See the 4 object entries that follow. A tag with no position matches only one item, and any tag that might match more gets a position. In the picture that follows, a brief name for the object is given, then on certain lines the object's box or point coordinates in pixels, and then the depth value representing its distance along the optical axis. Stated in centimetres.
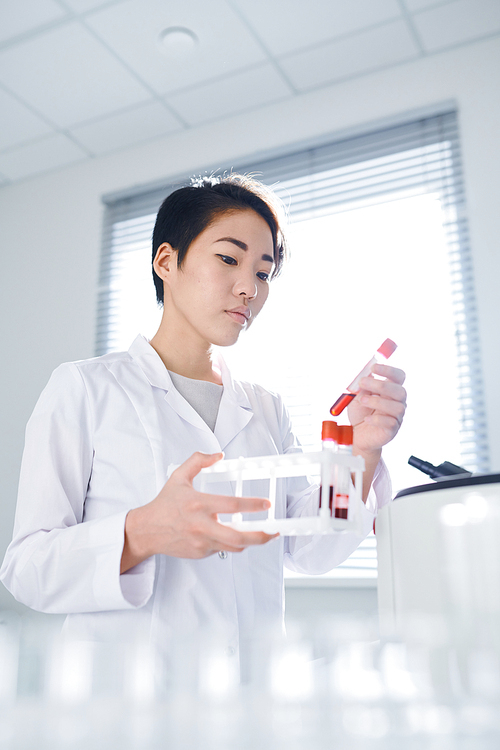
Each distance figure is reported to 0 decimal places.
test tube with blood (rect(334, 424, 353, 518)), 58
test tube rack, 55
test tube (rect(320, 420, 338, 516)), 55
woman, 74
